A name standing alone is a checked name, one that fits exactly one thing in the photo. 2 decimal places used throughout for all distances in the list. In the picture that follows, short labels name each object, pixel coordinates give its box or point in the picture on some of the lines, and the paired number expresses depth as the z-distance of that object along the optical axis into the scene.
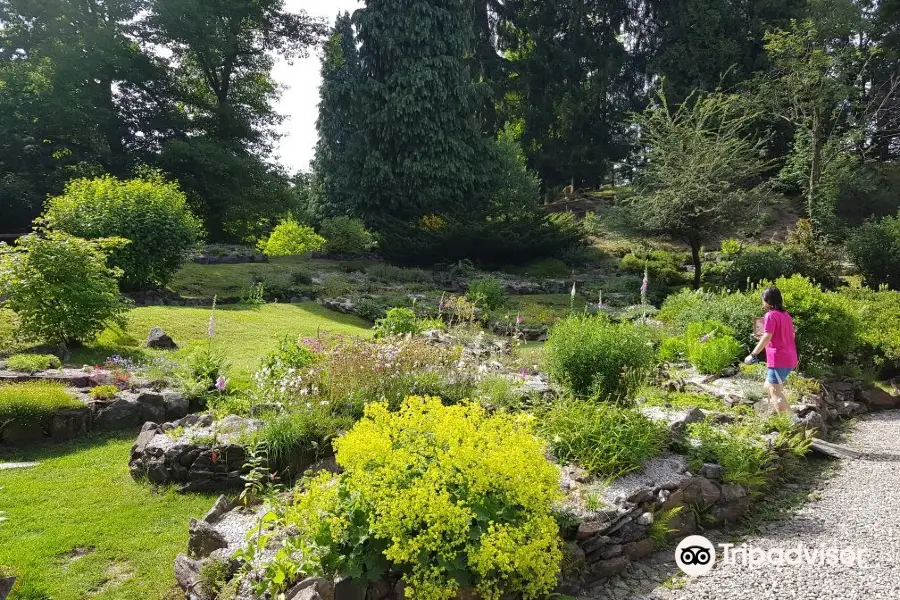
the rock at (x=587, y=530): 3.33
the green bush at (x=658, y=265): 17.00
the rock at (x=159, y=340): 7.90
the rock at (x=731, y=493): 4.10
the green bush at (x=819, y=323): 7.11
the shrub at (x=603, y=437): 4.05
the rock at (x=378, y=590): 2.71
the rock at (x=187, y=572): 3.01
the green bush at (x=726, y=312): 7.36
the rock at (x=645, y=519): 3.59
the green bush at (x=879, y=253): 14.21
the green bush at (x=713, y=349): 6.65
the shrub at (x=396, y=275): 15.91
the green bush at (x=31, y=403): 5.04
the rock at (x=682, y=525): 3.77
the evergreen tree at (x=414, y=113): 21.08
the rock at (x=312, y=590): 2.57
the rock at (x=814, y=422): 5.51
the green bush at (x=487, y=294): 12.23
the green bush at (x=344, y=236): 19.44
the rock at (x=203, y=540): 3.26
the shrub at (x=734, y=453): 4.25
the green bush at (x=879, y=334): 7.48
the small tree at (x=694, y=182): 15.09
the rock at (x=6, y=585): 2.62
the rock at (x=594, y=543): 3.34
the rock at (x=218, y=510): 3.45
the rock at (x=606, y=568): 3.29
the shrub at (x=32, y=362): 6.20
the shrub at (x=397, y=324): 8.01
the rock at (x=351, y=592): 2.66
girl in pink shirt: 5.50
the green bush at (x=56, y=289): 7.13
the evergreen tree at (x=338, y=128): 21.74
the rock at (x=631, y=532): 3.51
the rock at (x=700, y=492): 4.00
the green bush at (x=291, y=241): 19.92
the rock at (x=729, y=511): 4.02
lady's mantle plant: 2.58
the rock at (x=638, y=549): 3.48
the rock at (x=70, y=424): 5.25
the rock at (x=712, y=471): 4.21
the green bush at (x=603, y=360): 5.20
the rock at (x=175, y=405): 5.80
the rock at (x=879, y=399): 6.98
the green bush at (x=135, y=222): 9.92
